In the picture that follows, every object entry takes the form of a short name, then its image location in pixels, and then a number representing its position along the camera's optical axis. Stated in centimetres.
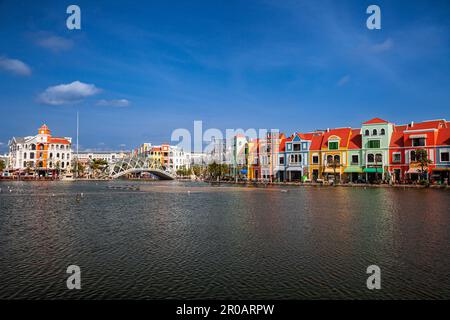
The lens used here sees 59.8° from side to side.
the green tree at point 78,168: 12058
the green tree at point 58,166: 11988
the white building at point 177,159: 17349
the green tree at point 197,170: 14542
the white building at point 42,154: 12151
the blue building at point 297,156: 7744
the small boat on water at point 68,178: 10775
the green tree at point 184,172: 14812
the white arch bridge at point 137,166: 11828
